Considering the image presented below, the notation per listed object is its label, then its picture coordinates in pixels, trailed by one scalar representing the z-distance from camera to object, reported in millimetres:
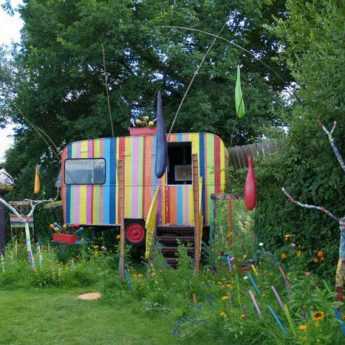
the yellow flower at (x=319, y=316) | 3613
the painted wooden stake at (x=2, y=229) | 9424
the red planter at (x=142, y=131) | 11203
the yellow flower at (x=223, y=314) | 4555
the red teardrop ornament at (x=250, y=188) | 4809
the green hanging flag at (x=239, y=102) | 6883
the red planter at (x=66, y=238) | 11047
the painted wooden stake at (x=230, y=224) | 7996
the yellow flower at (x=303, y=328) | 3604
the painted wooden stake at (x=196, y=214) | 6773
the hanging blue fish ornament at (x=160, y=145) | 7430
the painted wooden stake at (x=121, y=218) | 7266
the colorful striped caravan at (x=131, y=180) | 10484
